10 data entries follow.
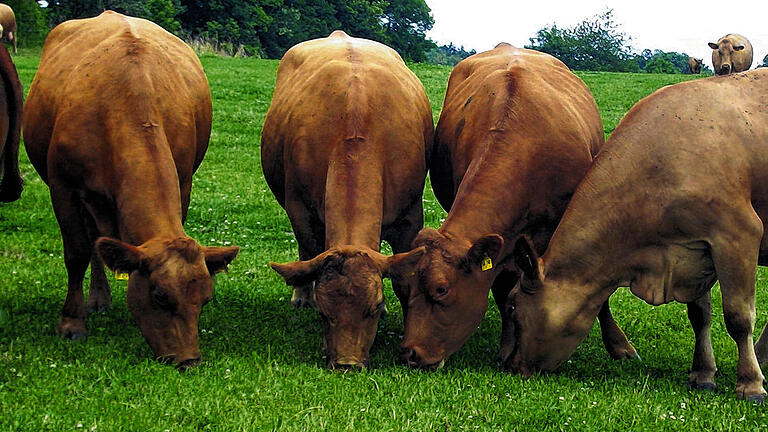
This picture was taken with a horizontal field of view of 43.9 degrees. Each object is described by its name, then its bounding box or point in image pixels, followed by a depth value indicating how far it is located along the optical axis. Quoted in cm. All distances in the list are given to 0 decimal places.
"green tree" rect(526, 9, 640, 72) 8606
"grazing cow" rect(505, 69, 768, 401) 666
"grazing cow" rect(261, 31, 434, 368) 708
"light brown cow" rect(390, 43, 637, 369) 728
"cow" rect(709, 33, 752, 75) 2948
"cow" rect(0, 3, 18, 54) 2762
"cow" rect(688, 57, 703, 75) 4394
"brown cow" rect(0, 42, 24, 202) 799
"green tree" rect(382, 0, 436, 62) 7630
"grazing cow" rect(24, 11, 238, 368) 696
